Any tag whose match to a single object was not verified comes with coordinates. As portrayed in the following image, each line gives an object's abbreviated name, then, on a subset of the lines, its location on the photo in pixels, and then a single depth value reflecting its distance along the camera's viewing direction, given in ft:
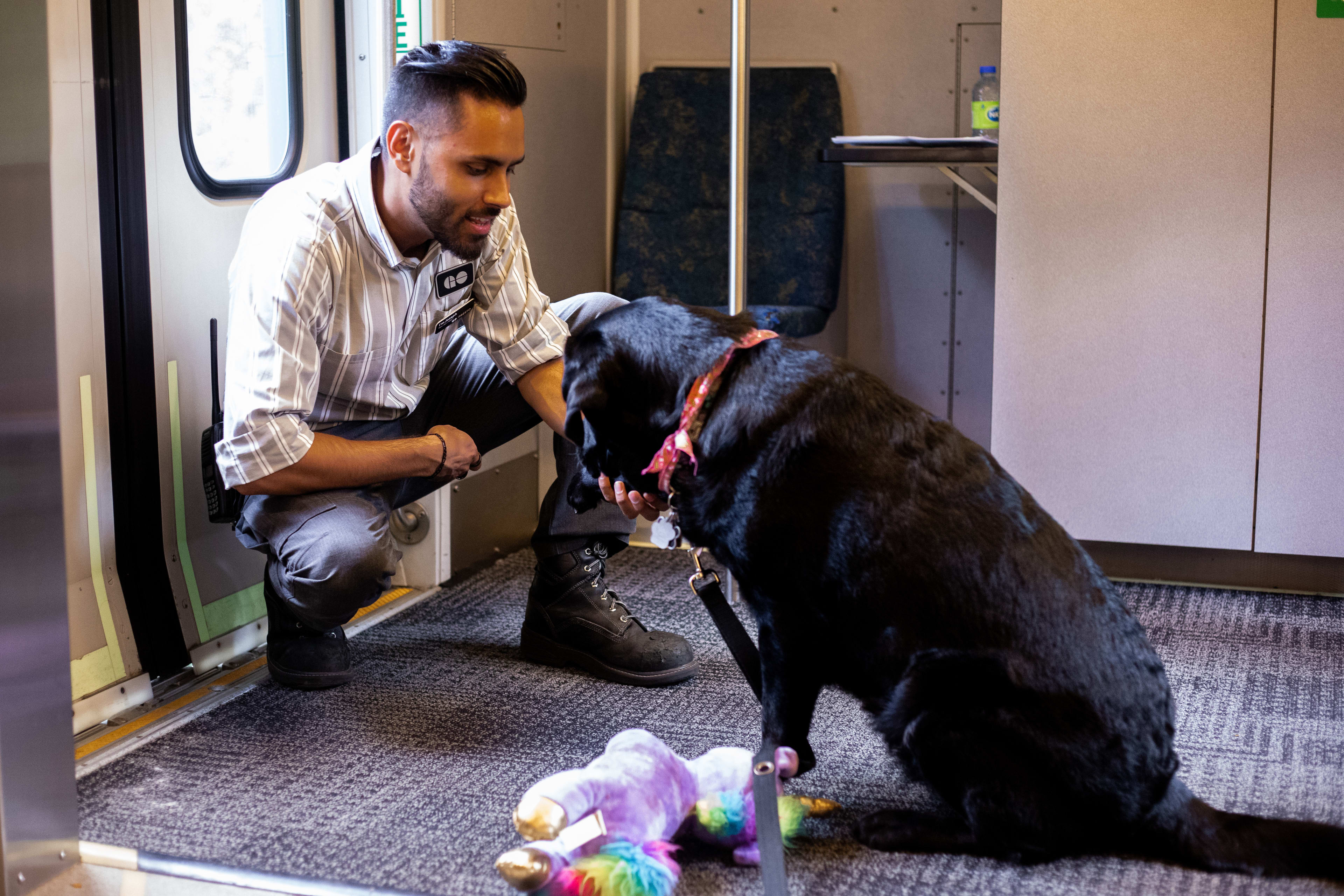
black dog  4.73
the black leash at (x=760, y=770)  4.58
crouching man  6.59
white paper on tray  9.39
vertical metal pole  8.12
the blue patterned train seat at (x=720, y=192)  11.91
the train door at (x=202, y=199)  7.32
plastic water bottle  10.12
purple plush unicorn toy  4.52
